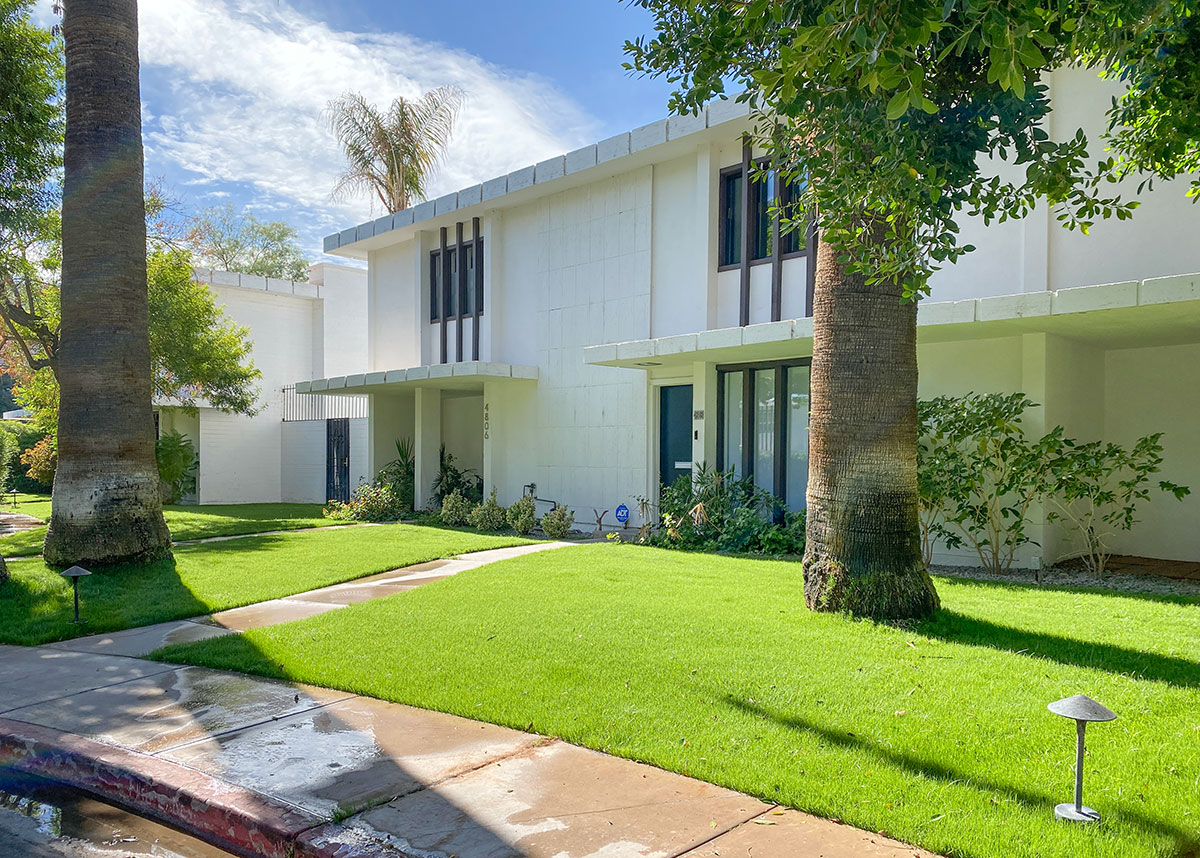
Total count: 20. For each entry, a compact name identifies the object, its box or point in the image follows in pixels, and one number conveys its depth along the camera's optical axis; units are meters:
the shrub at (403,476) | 19.55
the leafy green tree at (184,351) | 17.77
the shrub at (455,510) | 16.77
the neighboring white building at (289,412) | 23.94
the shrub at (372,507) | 18.55
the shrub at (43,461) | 25.70
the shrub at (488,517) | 15.95
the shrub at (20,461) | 30.37
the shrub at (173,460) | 22.45
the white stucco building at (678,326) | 10.24
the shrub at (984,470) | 9.87
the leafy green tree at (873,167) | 3.22
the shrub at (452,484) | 19.36
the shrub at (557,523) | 14.59
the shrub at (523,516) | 15.22
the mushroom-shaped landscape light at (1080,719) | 3.51
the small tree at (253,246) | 40.59
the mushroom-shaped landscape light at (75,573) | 7.58
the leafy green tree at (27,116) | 12.04
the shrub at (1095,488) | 9.55
